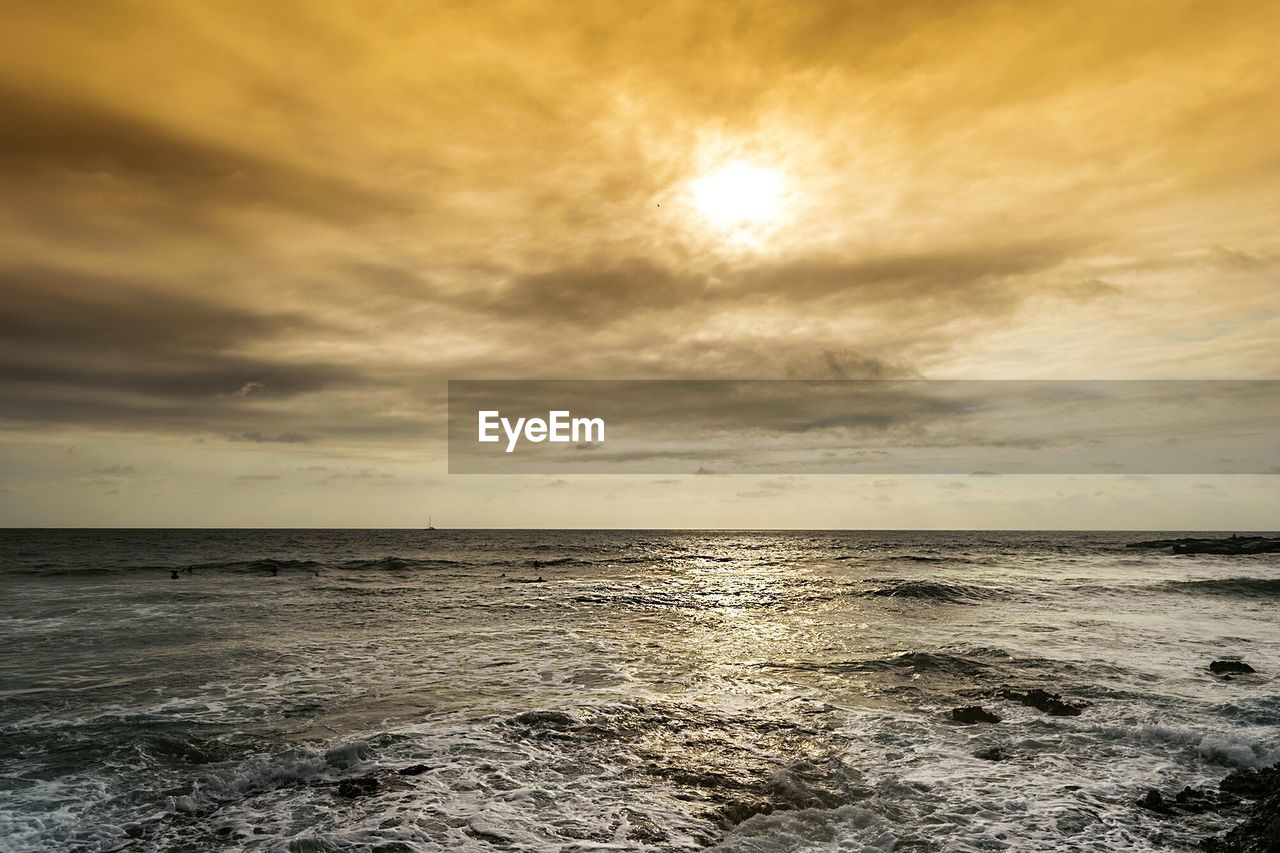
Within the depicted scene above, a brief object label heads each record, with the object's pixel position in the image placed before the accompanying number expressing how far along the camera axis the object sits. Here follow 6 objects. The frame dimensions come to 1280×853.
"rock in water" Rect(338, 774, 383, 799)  11.14
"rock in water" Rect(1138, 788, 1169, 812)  10.39
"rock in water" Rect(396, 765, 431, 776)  12.02
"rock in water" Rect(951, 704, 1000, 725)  15.16
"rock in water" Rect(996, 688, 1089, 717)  15.66
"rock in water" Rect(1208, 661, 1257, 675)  19.22
